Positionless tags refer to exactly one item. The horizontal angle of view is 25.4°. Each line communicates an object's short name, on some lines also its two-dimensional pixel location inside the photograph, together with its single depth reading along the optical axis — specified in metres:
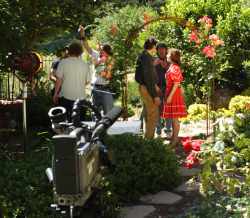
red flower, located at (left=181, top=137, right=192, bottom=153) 4.54
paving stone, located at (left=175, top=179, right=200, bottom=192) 5.34
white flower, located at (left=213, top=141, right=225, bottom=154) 4.12
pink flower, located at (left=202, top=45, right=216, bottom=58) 7.48
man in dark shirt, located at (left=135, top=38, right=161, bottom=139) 6.92
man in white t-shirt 6.67
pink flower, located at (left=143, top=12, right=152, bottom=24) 8.97
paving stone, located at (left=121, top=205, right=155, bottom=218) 4.67
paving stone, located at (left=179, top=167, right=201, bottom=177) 5.91
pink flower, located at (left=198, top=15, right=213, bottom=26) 8.22
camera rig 2.42
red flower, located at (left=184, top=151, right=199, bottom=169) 4.39
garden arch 8.31
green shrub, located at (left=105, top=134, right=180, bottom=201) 4.99
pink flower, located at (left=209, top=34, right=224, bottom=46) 7.62
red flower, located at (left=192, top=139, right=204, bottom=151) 4.43
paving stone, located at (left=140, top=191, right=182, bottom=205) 5.05
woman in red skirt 7.20
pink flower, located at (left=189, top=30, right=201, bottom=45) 8.00
